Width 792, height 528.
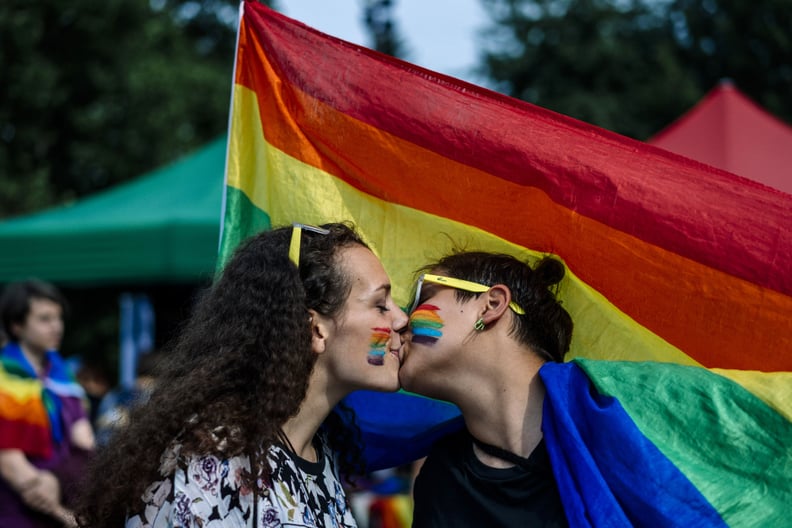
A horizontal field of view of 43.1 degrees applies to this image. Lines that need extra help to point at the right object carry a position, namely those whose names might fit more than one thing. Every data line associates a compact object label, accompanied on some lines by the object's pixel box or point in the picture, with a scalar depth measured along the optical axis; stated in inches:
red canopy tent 267.1
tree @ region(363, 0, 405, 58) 423.2
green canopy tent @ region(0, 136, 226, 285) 336.2
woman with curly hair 90.5
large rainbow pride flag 97.2
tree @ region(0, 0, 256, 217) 705.0
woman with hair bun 99.0
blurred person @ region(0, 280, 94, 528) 170.7
